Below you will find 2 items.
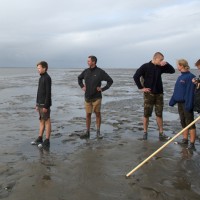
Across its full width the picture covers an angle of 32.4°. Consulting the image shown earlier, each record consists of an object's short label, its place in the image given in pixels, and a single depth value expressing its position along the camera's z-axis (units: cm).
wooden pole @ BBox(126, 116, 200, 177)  597
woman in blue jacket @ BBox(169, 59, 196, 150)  784
